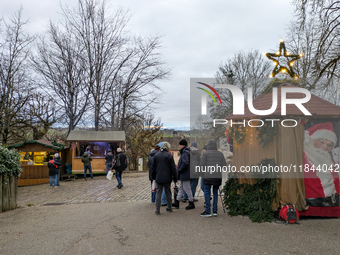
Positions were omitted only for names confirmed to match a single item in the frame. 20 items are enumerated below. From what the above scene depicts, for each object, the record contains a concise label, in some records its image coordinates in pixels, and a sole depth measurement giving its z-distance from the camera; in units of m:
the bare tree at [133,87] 27.78
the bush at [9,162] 8.81
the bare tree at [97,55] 25.69
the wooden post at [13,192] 9.09
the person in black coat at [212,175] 7.12
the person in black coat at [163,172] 7.55
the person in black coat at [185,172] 7.90
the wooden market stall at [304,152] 6.61
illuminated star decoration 7.31
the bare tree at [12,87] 21.53
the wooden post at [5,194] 8.74
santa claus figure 6.73
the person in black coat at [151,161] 8.60
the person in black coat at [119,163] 12.73
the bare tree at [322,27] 7.48
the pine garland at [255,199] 6.70
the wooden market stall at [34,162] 18.42
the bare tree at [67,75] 24.89
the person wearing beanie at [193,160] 8.23
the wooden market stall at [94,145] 20.11
